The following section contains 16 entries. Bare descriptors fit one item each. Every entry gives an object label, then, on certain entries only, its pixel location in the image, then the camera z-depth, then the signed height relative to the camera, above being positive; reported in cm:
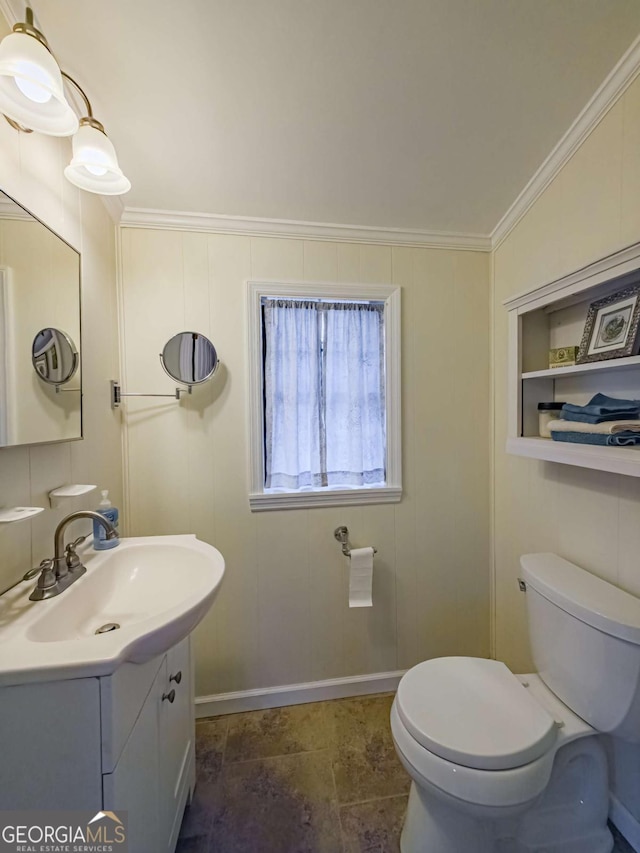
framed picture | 97 +30
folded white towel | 94 -2
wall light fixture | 67 +74
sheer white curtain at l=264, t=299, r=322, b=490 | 150 +15
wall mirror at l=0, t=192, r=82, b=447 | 79 +26
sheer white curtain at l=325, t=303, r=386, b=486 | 155 +15
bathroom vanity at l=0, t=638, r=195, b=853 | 56 -57
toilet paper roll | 148 -71
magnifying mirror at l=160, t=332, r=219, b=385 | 135 +28
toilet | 82 -84
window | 150 +13
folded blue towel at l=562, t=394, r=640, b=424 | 98 +4
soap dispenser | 106 -34
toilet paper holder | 151 -53
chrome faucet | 79 -37
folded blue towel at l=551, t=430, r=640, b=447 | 94 -5
